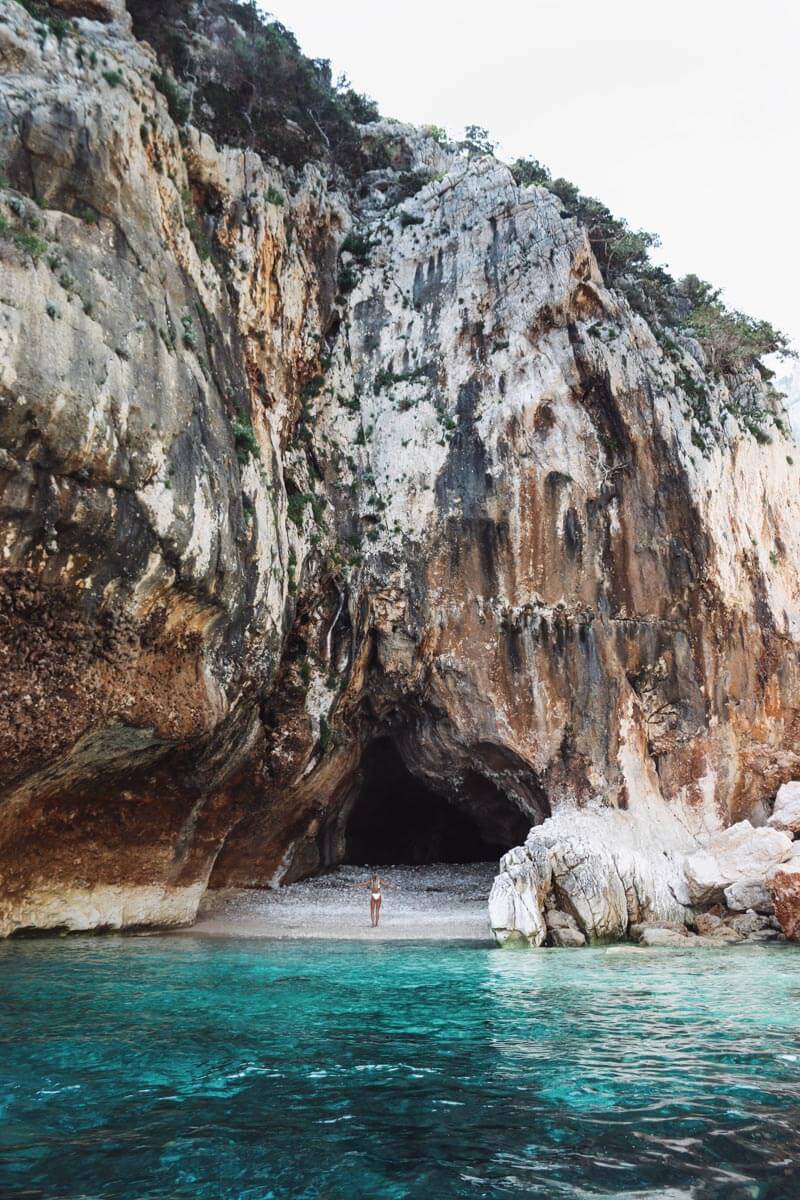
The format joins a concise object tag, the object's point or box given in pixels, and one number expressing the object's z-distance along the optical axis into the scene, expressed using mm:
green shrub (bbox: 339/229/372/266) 26781
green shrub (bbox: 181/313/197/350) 15898
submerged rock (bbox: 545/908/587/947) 17062
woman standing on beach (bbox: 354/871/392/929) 19922
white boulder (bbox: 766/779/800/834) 22719
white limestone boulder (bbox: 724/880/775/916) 18594
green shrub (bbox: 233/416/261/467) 17592
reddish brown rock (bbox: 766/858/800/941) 17094
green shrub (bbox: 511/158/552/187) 30266
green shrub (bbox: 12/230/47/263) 12438
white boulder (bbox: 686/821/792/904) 19438
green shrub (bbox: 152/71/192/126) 18016
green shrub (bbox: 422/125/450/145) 32344
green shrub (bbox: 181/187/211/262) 18016
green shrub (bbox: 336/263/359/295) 26281
